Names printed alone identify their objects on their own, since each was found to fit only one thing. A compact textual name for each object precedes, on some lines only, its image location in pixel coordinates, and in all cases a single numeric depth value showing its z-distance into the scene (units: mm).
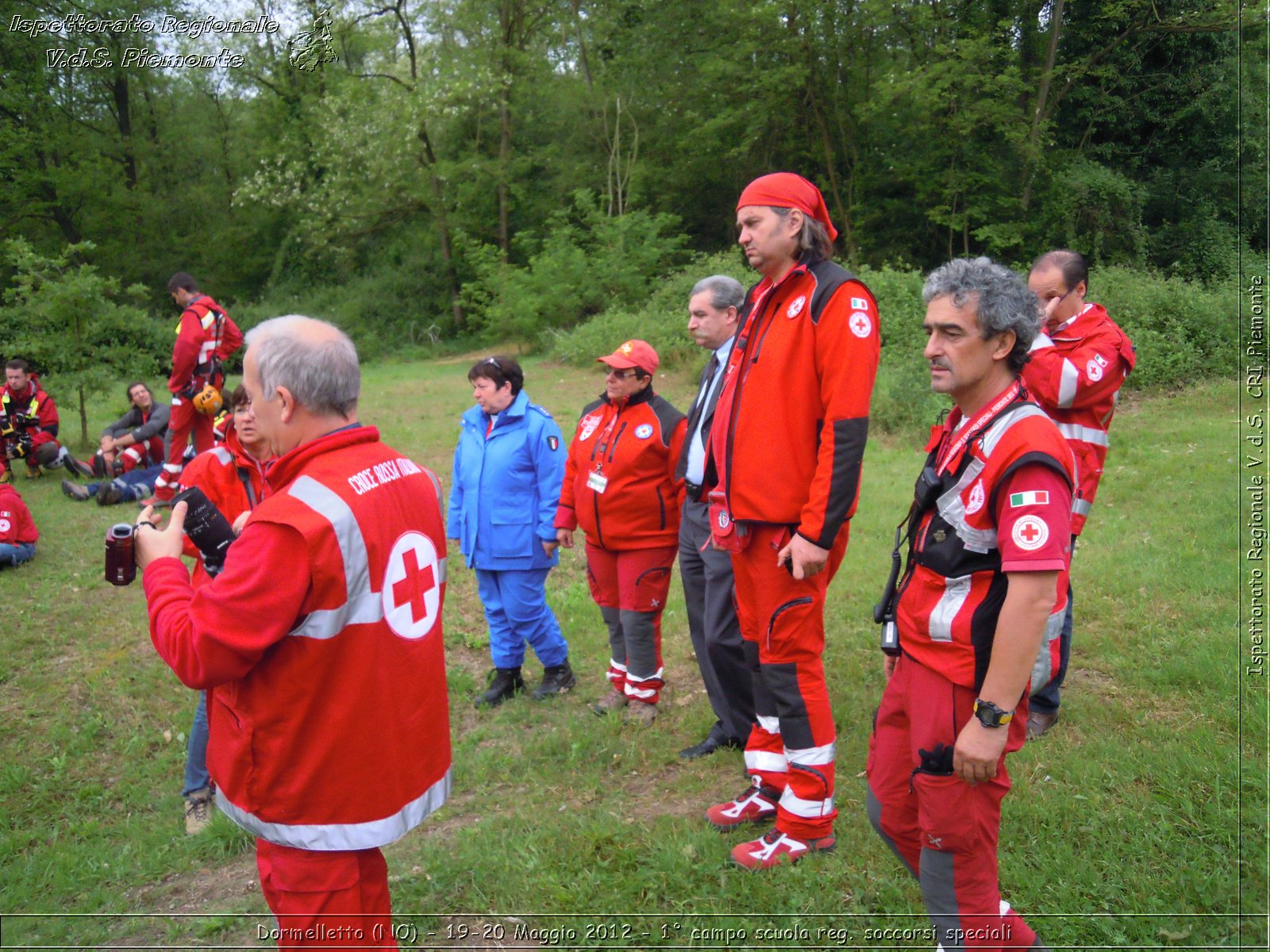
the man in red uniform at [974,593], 2408
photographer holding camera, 2279
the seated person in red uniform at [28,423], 11875
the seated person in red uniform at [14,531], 8477
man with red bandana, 3342
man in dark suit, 4203
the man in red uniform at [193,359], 9492
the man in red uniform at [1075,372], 4434
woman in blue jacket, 5762
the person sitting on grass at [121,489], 10914
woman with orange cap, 5148
